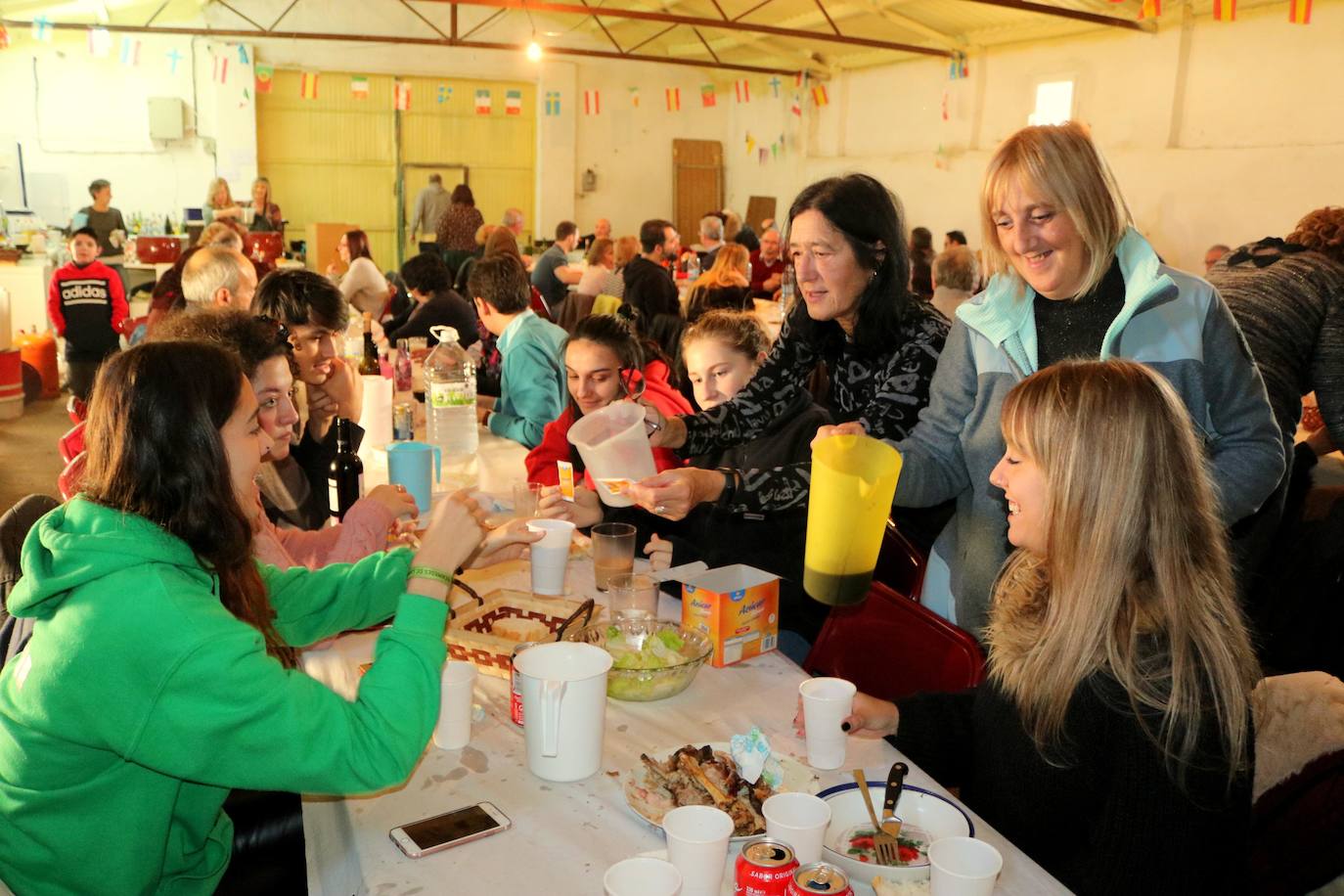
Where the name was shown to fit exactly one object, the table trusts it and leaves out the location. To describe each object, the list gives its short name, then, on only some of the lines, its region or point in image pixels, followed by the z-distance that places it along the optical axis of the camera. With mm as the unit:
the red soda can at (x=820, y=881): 1175
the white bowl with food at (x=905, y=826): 1369
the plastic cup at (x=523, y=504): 2830
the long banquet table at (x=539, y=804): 1354
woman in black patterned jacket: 2381
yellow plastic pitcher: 1927
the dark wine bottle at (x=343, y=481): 2826
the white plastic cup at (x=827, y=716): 1581
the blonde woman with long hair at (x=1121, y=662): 1451
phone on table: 1396
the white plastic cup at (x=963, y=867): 1208
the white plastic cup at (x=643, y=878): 1169
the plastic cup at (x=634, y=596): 2053
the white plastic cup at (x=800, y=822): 1312
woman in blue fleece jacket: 2047
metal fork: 1359
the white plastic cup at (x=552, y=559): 2330
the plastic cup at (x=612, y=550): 2330
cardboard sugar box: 1969
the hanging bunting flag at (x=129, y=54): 13117
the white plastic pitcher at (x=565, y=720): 1524
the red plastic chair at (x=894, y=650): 2086
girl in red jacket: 3307
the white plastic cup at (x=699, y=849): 1254
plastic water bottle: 3865
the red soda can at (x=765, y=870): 1195
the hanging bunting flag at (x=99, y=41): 10867
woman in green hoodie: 1346
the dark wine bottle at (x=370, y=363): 5219
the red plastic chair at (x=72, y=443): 2775
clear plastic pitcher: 2344
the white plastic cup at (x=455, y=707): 1652
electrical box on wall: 14188
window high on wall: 11180
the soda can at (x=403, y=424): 4035
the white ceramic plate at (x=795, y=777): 1537
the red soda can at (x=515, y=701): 1728
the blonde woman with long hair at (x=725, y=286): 6039
